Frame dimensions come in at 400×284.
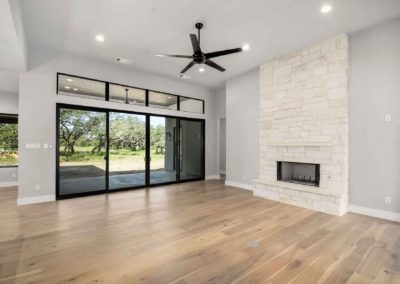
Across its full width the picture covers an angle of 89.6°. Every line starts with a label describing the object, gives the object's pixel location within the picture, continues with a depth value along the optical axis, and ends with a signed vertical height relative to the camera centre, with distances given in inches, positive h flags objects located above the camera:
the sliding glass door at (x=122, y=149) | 204.4 -5.5
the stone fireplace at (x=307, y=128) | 158.2 +13.8
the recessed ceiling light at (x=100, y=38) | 159.0 +86.2
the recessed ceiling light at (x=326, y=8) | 123.6 +84.5
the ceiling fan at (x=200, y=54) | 133.8 +62.1
